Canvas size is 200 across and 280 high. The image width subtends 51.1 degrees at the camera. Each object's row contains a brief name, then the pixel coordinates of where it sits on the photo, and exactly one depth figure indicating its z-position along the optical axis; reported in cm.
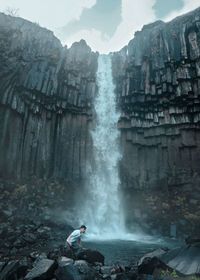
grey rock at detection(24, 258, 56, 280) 654
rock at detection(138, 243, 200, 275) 748
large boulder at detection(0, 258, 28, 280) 707
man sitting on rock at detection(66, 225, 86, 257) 909
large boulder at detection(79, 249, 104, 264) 922
